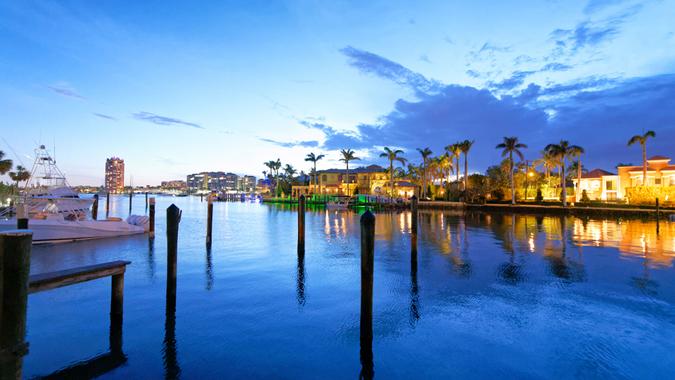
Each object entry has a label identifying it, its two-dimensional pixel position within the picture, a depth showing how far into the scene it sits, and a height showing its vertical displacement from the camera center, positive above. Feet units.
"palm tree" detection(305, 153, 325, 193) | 338.13 +39.70
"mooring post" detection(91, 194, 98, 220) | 120.94 -3.50
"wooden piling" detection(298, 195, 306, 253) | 68.44 -4.85
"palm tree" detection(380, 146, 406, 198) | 285.43 +35.24
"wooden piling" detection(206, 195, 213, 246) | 79.56 -5.97
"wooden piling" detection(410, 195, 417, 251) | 56.85 -4.10
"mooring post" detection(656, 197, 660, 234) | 130.17 -4.68
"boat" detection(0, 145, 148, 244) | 80.89 -4.61
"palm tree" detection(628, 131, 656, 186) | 184.75 +30.93
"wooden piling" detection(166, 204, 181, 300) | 36.70 -5.60
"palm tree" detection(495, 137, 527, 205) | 215.31 +32.19
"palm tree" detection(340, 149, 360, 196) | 320.29 +38.57
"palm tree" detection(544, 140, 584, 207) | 201.05 +28.20
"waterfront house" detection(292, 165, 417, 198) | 318.45 +15.44
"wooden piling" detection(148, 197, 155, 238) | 94.19 -5.37
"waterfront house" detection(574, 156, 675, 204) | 166.81 +9.46
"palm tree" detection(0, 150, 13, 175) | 187.01 +17.95
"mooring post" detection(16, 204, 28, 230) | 61.96 -3.40
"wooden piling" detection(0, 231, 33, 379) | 15.90 -4.49
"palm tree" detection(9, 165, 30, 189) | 256.21 +17.37
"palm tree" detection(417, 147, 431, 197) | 281.19 +36.30
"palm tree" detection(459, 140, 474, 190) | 257.34 +37.75
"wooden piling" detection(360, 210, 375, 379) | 27.86 -6.89
